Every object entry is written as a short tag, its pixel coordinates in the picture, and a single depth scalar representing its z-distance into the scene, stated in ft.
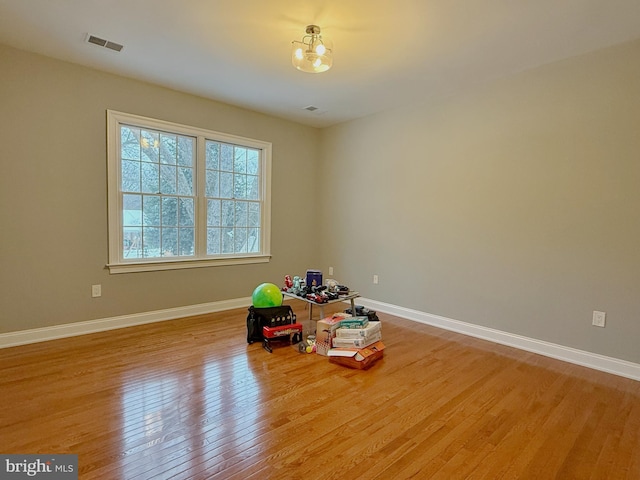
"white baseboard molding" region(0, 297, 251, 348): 10.08
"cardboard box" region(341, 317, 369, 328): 9.78
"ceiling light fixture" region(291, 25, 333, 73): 8.25
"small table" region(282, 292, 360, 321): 10.32
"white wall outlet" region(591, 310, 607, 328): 9.25
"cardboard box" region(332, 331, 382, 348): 9.35
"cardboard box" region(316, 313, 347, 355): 9.77
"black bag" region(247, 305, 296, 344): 10.50
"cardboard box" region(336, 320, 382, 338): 9.46
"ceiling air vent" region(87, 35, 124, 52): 9.12
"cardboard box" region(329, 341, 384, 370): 8.93
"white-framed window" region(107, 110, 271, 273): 11.87
